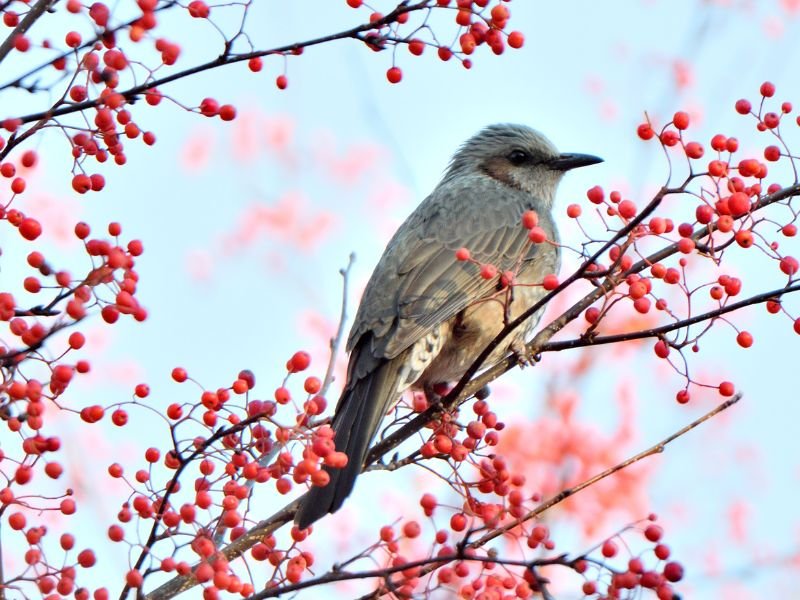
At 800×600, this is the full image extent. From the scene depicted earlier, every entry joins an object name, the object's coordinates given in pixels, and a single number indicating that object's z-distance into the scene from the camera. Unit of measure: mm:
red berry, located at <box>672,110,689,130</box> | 5441
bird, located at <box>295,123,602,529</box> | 8164
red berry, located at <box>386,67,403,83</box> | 6332
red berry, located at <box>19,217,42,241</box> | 4672
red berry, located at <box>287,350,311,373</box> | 4988
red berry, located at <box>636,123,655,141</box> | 5836
